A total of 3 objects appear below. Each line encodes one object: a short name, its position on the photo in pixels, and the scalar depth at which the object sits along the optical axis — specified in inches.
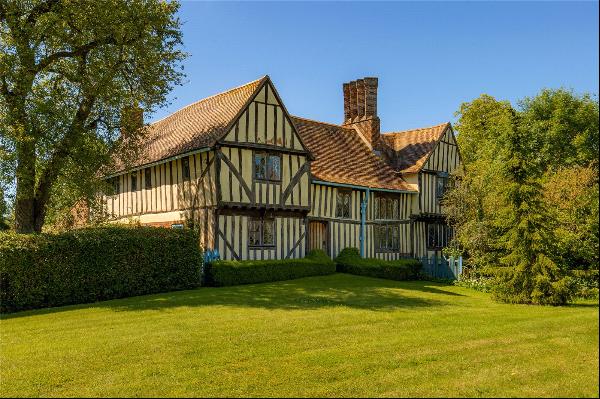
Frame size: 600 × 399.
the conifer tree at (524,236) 512.4
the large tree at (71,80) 730.2
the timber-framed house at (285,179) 852.6
